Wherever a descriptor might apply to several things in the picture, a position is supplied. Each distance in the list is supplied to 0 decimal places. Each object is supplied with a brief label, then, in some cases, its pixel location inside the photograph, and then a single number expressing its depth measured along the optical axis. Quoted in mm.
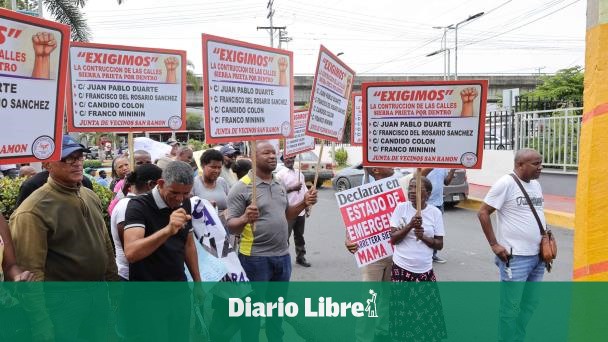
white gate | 11555
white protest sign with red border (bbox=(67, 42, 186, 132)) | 4285
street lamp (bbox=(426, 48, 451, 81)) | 32162
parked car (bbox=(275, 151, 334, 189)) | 17197
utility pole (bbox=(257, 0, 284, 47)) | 35047
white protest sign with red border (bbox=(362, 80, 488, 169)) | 3855
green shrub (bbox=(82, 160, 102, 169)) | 25675
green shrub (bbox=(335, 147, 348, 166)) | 26109
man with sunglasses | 2580
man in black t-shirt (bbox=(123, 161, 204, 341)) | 2850
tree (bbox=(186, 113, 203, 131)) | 45156
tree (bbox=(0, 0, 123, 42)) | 18750
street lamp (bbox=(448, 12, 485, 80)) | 23700
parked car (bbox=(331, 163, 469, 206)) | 11953
